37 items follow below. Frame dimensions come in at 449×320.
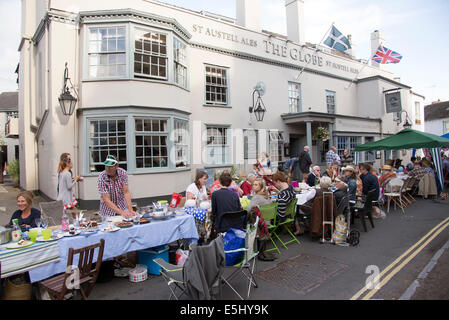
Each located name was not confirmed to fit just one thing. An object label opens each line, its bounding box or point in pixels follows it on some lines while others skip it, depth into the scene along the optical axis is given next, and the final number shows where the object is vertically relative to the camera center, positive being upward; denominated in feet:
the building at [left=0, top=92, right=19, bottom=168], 106.73 +20.03
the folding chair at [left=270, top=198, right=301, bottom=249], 20.67 -3.83
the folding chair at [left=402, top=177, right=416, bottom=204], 35.06 -3.46
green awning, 36.63 +2.04
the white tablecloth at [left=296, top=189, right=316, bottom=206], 23.15 -3.04
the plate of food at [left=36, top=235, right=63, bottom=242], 12.67 -3.33
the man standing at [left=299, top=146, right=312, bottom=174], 42.29 -0.38
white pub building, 33.88 +9.93
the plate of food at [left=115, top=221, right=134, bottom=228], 14.80 -3.20
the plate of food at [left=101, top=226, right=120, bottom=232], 14.23 -3.29
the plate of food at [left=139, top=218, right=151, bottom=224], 15.65 -3.20
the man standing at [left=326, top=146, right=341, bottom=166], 45.80 +0.22
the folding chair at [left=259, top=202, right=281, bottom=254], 18.01 -3.31
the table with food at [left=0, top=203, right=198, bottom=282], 11.87 -3.54
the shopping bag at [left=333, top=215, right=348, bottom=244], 20.58 -5.15
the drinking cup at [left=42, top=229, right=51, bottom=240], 12.72 -3.09
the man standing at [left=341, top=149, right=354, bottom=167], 53.03 -0.53
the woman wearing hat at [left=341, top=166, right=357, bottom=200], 25.59 -2.31
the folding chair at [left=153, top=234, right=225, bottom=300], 10.91 -4.17
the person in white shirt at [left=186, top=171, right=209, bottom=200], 21.15 -2.16
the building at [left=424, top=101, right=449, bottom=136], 122.31 +16.91
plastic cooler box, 15.93 -5.27
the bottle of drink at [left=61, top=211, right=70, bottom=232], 14.11 -2.97
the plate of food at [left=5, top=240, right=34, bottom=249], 11.97 -3.38
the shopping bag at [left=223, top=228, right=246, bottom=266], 13.77 -4.16
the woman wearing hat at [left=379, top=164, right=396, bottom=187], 33.76 -2.09
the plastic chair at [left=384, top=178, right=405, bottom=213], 32.50 -3.64
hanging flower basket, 54.34 +4.68
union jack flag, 59.47 +21.11
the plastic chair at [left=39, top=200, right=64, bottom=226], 20.58 -3.45
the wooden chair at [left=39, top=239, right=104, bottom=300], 11.16 -4.81
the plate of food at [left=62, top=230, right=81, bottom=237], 13.46 -3.29
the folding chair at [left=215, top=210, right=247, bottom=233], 15.64 -3.33
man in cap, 16.60 -1.74
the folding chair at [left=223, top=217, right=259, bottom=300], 13.12 -4.16
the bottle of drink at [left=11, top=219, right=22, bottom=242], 12.61 -3.03
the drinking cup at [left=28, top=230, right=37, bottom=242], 12.72 -3.12
